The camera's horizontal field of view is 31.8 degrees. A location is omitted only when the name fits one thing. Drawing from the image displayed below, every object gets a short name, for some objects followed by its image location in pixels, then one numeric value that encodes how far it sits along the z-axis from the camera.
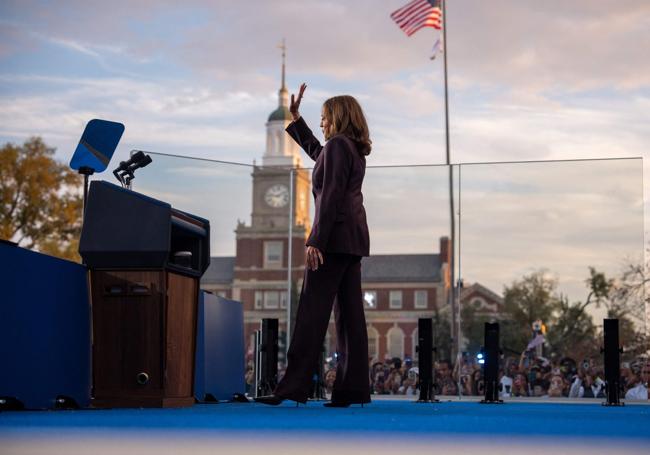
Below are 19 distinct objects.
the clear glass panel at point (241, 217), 9.52
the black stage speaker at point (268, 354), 7.92
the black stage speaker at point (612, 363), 8.08
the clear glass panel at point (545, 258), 9.59
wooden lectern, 5.62
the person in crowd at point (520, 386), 9.54
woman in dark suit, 5.73
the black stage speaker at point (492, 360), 8.38
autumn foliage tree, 37.56
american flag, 21.73
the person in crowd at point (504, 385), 9.50
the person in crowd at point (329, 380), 9.77
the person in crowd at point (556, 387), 9.49
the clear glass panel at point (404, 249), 9.91
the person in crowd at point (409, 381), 9.87
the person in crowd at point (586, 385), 9.34
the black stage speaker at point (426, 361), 8.45
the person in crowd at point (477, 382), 9.52
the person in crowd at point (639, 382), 9.08
